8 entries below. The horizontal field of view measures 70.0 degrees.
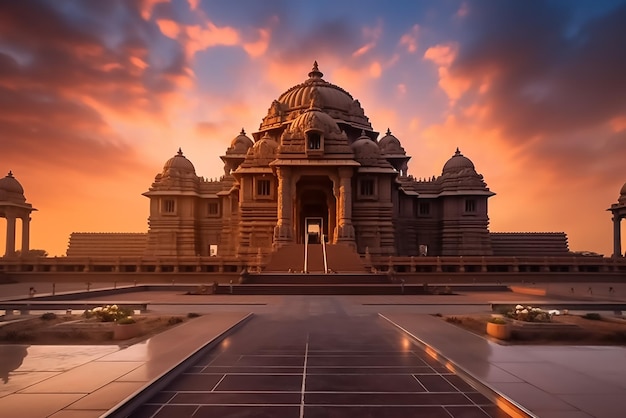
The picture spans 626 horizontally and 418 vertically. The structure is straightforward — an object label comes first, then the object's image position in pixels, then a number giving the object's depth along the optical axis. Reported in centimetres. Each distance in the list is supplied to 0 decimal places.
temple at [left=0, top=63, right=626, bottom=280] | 3784
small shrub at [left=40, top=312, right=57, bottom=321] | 1352
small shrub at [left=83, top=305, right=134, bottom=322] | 1168
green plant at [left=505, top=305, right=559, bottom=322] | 1164
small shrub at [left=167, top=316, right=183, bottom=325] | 1305
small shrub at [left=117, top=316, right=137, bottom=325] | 1105
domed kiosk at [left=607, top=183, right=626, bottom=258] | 5159
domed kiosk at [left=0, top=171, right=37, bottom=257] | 4956
